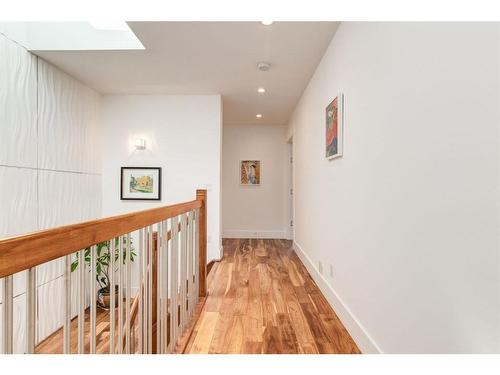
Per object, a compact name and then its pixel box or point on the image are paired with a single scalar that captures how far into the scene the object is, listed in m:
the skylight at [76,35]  2.89
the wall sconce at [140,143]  4.32
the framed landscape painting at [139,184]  4.40
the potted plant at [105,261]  1.16
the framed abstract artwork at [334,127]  2.39
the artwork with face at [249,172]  6.50
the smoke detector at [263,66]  3.20
